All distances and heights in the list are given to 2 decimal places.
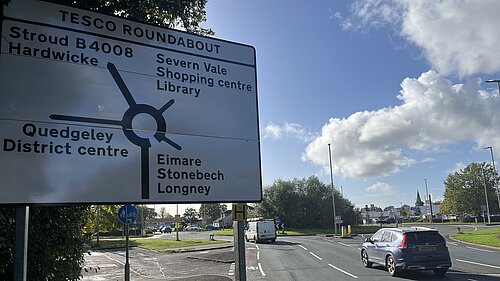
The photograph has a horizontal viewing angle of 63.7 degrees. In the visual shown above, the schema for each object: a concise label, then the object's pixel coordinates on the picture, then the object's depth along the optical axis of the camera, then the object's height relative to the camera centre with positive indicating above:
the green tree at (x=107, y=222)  33.23 -1.42
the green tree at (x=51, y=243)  4.60 -0.47
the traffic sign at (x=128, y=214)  13.80 -0.31
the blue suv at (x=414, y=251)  14.24 -2.00
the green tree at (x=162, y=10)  4.36 +2.57
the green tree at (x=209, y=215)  136.50 -4.70
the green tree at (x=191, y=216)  143.50 -4.81
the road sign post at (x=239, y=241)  2.99 -0.29
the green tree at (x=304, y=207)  70.75 -1.42
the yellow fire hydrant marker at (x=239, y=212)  3.07 -0.08
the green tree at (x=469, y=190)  83.62 +0.77
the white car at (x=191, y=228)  106.37 -6.51
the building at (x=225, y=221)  121.62 -5.72
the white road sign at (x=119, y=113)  2.30 +0.60
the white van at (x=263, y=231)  39.84 -2.98
